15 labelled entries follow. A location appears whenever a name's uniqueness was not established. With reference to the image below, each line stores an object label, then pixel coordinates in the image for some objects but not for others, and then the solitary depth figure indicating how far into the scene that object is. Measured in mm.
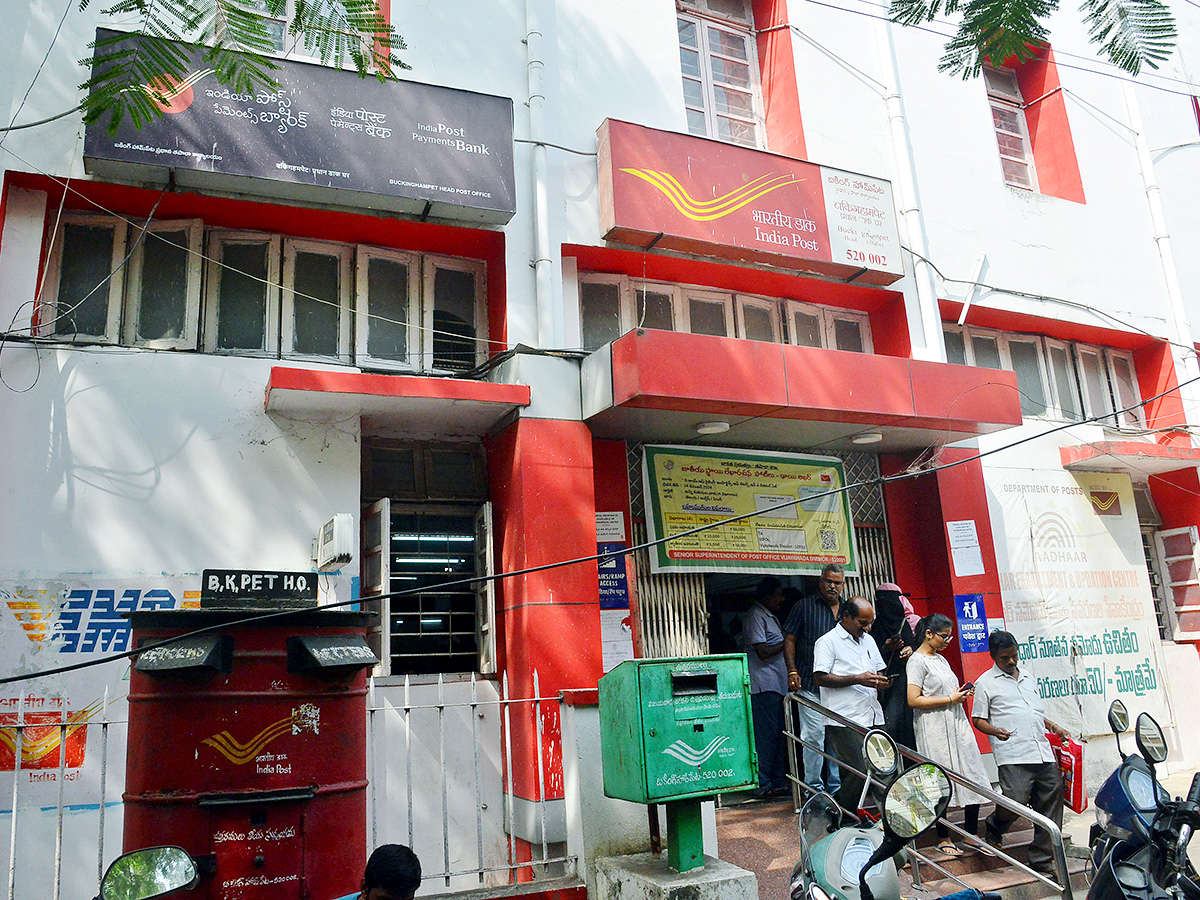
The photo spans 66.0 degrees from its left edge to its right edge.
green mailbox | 4973
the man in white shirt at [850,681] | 6461
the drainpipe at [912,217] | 9461
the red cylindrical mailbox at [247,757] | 3639
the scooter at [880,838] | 2793
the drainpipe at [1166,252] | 11242
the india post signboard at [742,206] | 8203
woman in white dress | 6523
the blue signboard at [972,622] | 9031
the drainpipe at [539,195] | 7703
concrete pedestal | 4918
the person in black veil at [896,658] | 7609
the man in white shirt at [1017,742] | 6312
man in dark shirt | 7770
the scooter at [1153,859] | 3715
